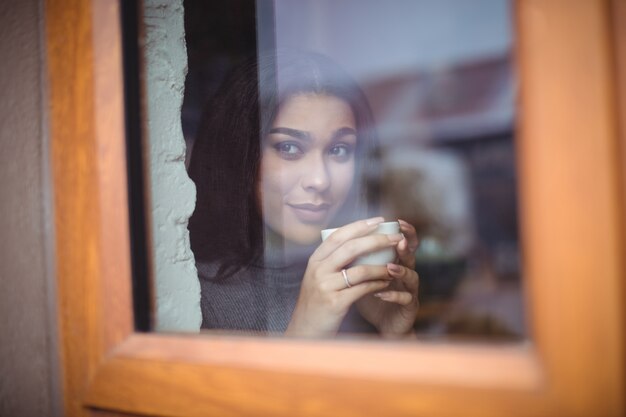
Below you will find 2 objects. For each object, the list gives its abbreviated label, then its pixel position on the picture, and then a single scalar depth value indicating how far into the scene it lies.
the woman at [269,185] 1.29
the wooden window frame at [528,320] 0.39
